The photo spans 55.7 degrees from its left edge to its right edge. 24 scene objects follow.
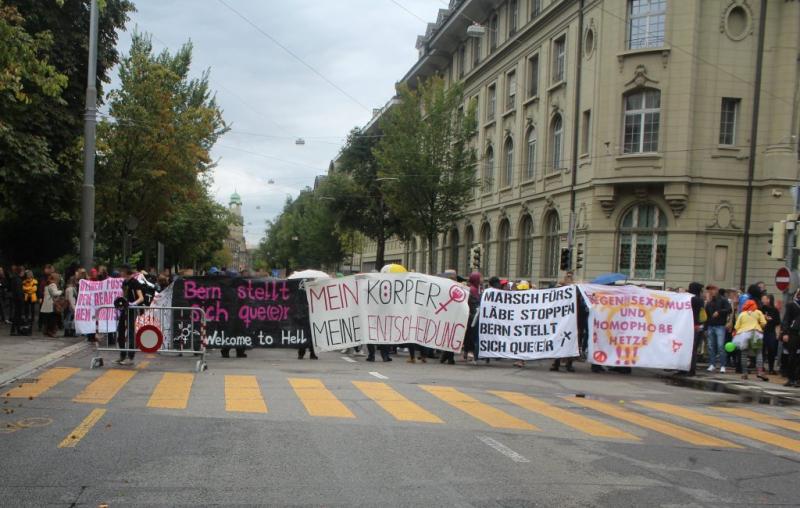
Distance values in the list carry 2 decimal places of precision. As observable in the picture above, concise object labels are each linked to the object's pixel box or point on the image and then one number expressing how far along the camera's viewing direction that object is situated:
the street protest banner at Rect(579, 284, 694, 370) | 15.41
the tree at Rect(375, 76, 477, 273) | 36.41
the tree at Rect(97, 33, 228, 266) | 25.08
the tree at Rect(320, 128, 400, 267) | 53.34
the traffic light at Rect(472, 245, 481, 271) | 30.53
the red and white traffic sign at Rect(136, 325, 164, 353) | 12.91
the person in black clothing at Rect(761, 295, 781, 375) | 15.91
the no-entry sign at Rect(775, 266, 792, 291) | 17.38
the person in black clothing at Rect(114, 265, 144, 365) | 13.08
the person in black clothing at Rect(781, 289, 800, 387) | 13.84
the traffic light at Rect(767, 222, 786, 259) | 17.73
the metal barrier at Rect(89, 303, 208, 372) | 12.93
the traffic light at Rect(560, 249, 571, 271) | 26.98
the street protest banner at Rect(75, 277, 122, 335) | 15.83
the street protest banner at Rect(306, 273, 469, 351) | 15.49
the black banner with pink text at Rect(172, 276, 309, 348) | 14.86
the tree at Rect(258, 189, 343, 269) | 71.56
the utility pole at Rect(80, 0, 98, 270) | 18.92
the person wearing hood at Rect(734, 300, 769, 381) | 15.05
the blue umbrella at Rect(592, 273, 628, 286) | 20.16
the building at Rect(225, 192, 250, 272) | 190.10
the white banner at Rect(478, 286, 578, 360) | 15.52
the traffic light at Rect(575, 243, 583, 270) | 27.45
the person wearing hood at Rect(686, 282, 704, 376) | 15.52
